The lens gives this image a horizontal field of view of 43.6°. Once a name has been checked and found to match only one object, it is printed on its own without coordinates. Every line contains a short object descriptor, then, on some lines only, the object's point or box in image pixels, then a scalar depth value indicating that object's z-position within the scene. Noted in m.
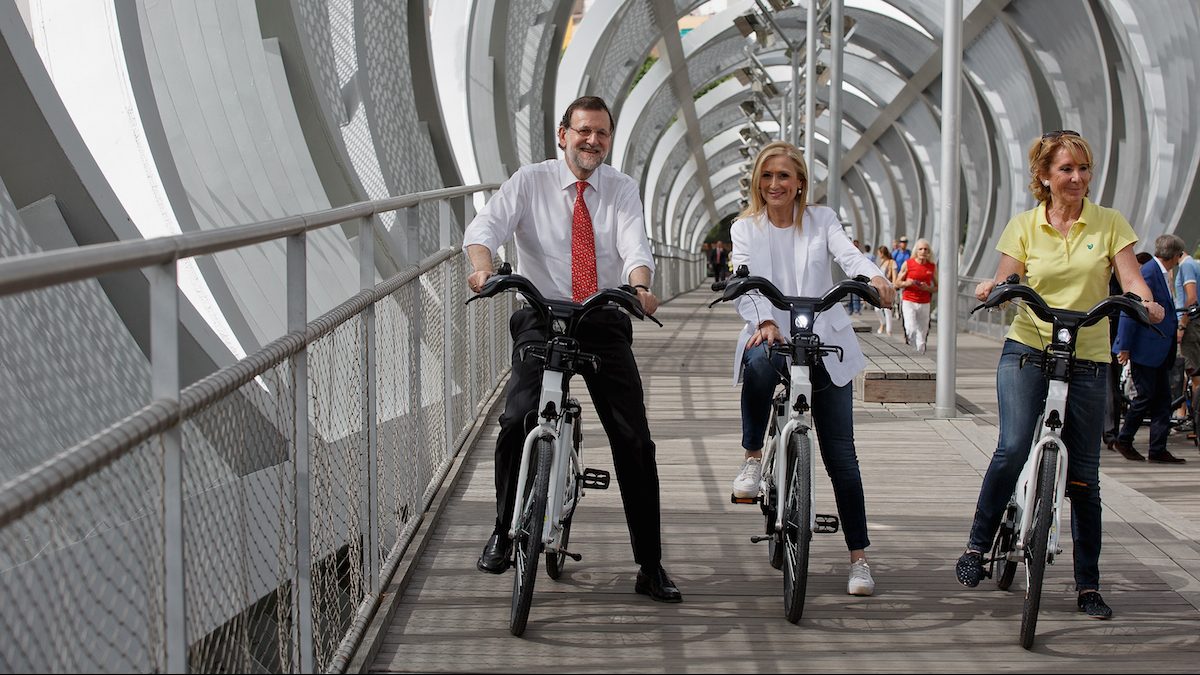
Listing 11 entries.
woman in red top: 18.19
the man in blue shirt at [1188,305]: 10.38
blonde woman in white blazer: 5.32
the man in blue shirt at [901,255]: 26.19
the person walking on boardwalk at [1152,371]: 9.59
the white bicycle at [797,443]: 4.82
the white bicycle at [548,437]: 4.58
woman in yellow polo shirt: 4.97
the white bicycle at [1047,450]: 4.60
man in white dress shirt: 5.04
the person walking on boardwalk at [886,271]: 23.06
